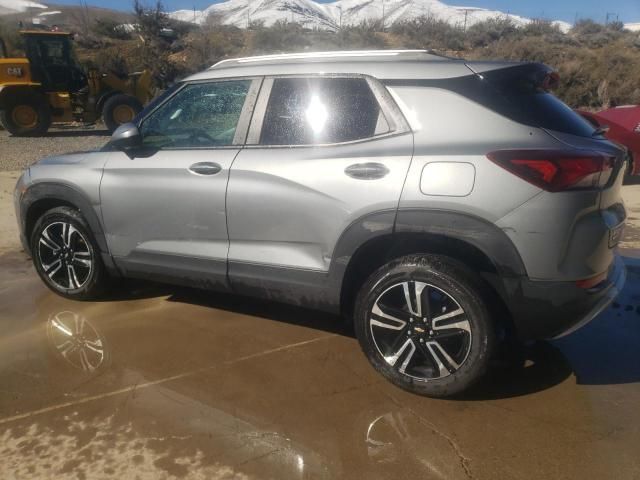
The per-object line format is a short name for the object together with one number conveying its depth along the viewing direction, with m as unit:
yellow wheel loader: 15.05
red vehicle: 8.45
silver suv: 2.76
